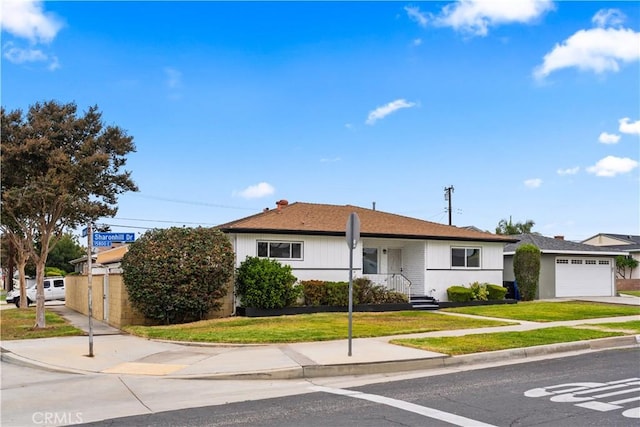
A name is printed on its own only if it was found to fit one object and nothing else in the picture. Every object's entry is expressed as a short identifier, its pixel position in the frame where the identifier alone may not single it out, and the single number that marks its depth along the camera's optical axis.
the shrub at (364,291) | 22.34
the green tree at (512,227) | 57.88
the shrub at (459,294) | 24.56
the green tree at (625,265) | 47.68
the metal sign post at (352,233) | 11.20
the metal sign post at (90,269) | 12.00
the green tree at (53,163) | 17.47
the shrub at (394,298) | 22.92
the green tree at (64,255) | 65.50
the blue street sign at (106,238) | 12.36
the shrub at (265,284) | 20.22
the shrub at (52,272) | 52.54
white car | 38.57
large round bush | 17.97
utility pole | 53.38
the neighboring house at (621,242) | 48.44
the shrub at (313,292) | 21.58
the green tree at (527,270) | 27.25
